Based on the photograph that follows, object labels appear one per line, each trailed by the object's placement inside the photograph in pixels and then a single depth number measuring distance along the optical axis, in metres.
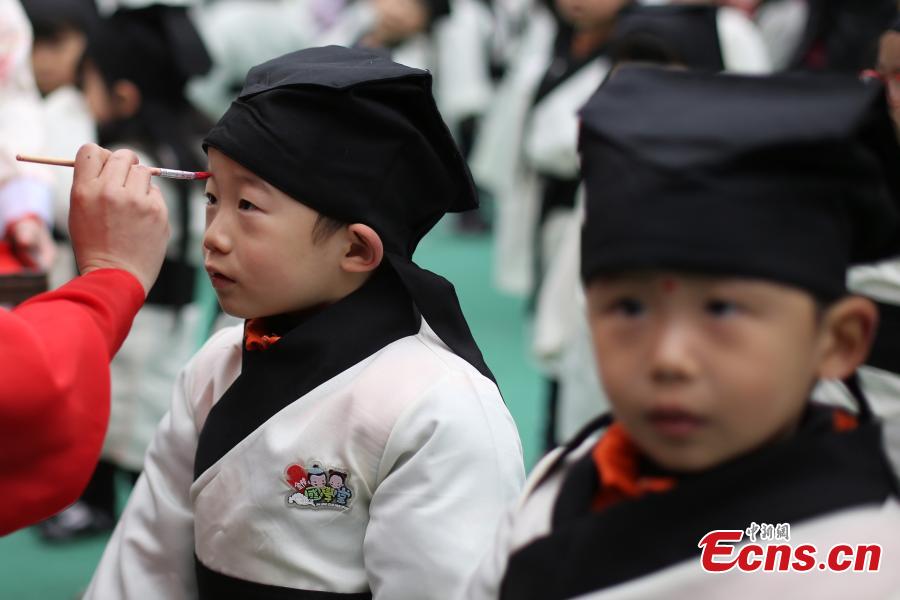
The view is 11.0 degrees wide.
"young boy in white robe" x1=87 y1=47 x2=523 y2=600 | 3.15
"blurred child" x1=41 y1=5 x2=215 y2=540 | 4.94
